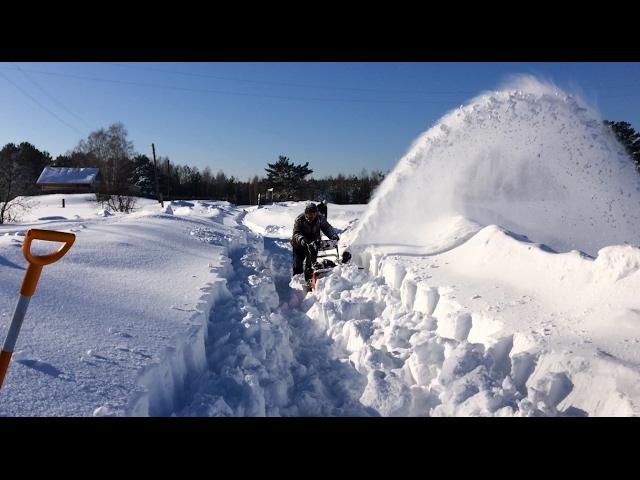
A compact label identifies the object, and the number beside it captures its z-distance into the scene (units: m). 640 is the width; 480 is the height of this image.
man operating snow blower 8.00
